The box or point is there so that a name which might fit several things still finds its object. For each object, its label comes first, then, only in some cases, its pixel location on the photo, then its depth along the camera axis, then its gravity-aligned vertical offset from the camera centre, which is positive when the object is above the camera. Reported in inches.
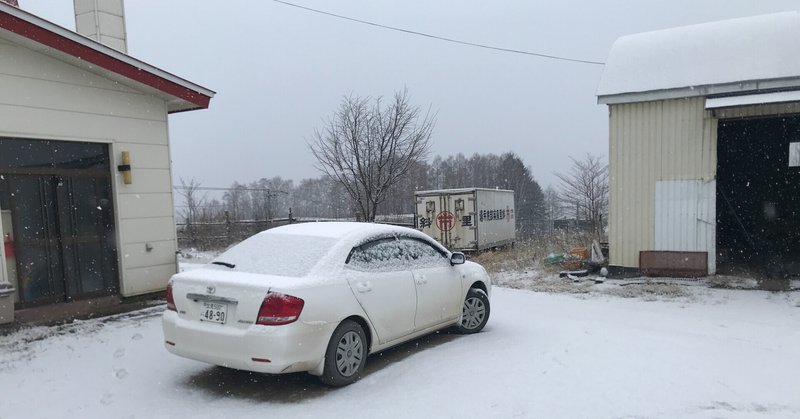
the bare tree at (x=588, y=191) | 1035.3 -25.4
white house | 247.0 +18.0
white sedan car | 151.4 -38.6
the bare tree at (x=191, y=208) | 804.0 -25.6
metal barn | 375.2 +47.3
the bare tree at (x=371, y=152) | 596.1 +43.9
